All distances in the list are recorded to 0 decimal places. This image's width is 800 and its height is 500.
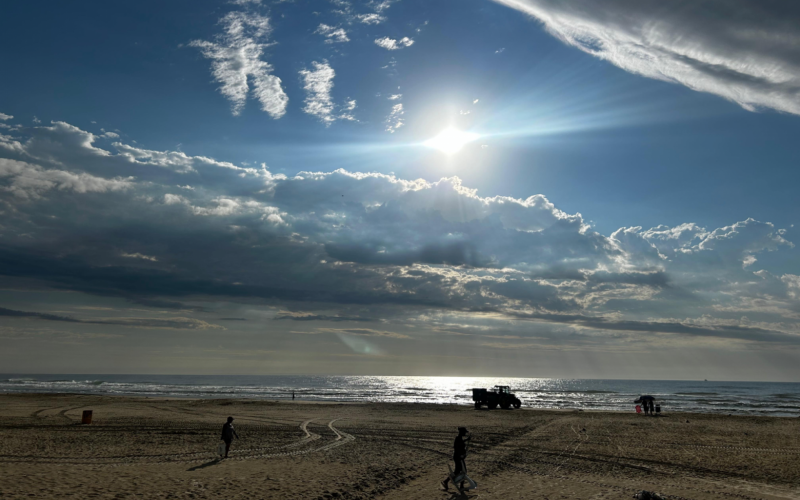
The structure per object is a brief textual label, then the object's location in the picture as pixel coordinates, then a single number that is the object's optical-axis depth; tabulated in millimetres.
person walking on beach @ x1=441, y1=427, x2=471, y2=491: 13719
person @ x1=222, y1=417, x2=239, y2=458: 17797
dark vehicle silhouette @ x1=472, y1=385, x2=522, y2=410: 50844
